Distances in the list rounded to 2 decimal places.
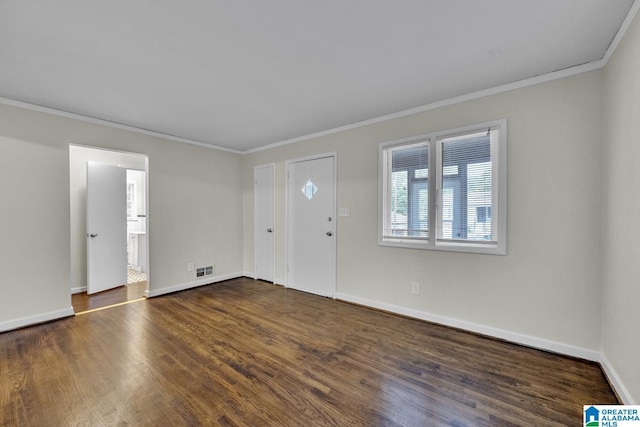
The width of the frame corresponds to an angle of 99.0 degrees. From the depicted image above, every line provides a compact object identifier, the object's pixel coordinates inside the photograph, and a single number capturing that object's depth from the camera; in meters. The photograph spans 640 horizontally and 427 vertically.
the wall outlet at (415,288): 3.19
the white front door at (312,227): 4.05
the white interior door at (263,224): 4.86
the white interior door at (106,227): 4.29
